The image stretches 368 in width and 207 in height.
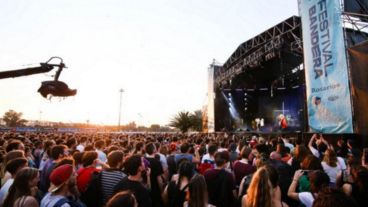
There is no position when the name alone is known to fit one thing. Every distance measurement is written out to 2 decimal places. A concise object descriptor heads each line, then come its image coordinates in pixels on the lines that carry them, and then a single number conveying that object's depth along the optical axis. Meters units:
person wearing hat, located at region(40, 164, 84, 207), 2.40
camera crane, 4.63
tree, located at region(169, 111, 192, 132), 21.50
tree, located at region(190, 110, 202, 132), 22.50
